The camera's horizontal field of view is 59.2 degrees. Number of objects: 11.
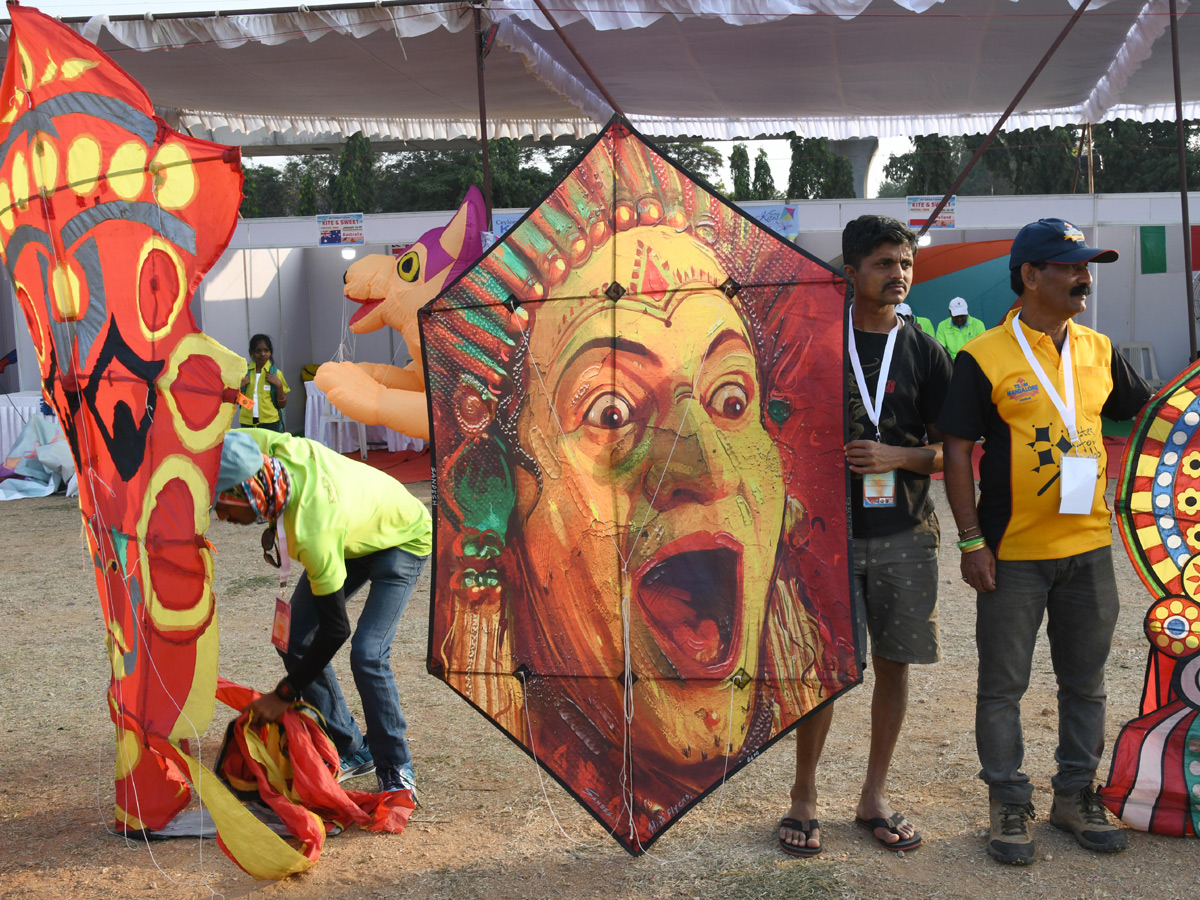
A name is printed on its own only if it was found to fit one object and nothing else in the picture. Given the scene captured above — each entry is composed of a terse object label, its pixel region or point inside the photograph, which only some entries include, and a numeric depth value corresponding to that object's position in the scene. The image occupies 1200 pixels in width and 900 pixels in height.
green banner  11.52
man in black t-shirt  2.65
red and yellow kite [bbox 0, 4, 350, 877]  2.54
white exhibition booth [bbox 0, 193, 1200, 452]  11.00
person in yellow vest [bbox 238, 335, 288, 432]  8.95
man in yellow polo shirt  2.64
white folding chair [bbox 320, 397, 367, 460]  10.51
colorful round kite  2.80
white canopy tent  6.23
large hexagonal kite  2.46
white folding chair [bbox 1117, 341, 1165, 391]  11.77
